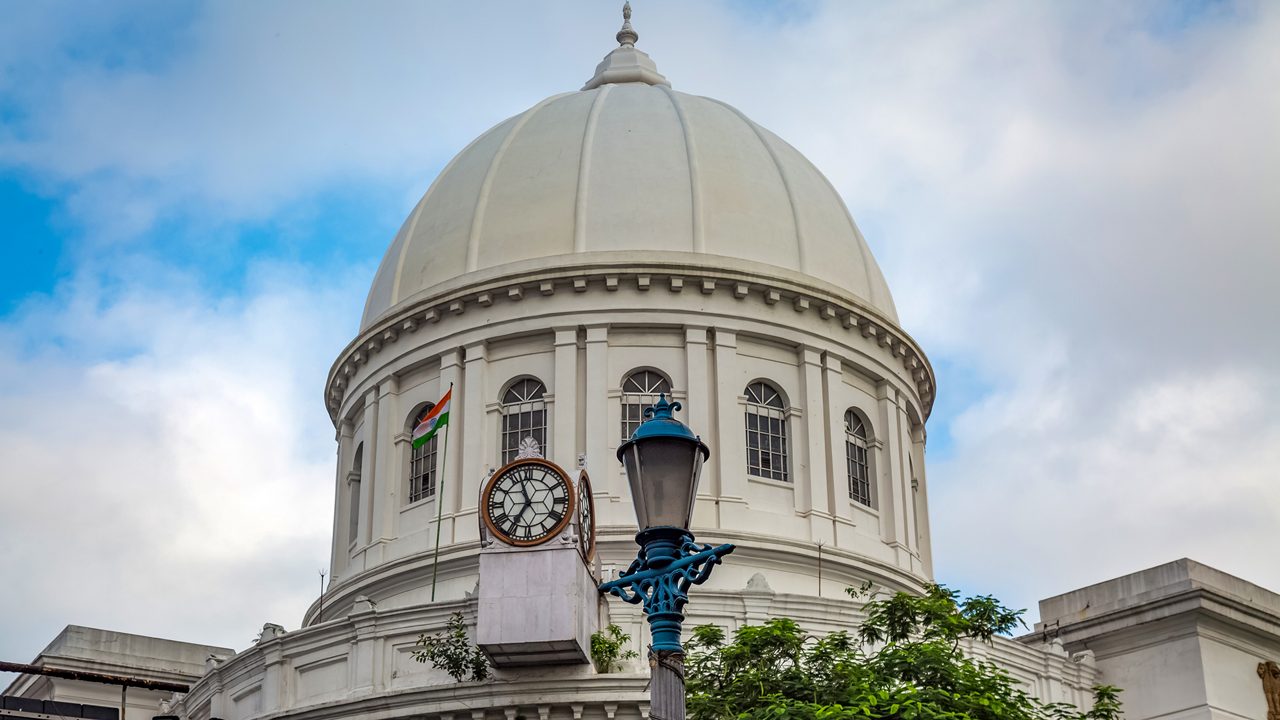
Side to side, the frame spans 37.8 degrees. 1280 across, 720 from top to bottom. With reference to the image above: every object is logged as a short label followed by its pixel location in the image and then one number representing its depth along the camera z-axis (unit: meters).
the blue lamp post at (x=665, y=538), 14.38
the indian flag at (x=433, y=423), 40.88
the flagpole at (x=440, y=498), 40.03
